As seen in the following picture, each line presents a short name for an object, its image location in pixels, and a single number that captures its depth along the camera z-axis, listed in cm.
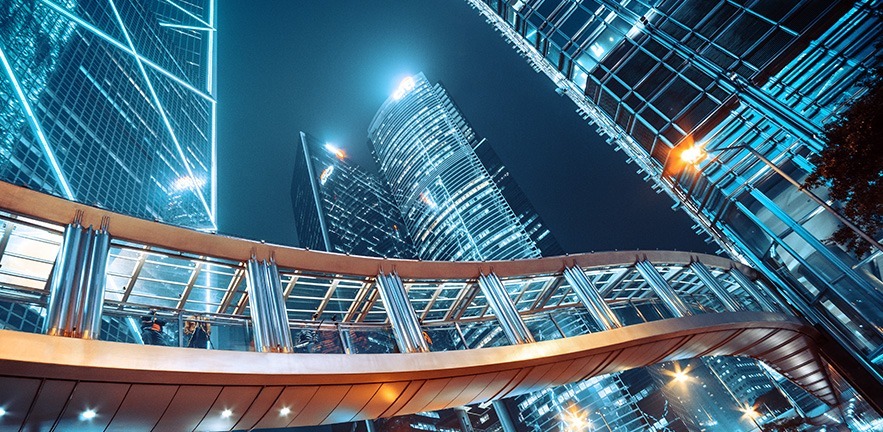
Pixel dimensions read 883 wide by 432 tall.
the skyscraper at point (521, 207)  8175
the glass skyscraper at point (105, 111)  3912
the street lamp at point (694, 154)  1873
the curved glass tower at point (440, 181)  7500
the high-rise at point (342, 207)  10156
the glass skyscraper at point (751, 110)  1419
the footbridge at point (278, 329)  702
